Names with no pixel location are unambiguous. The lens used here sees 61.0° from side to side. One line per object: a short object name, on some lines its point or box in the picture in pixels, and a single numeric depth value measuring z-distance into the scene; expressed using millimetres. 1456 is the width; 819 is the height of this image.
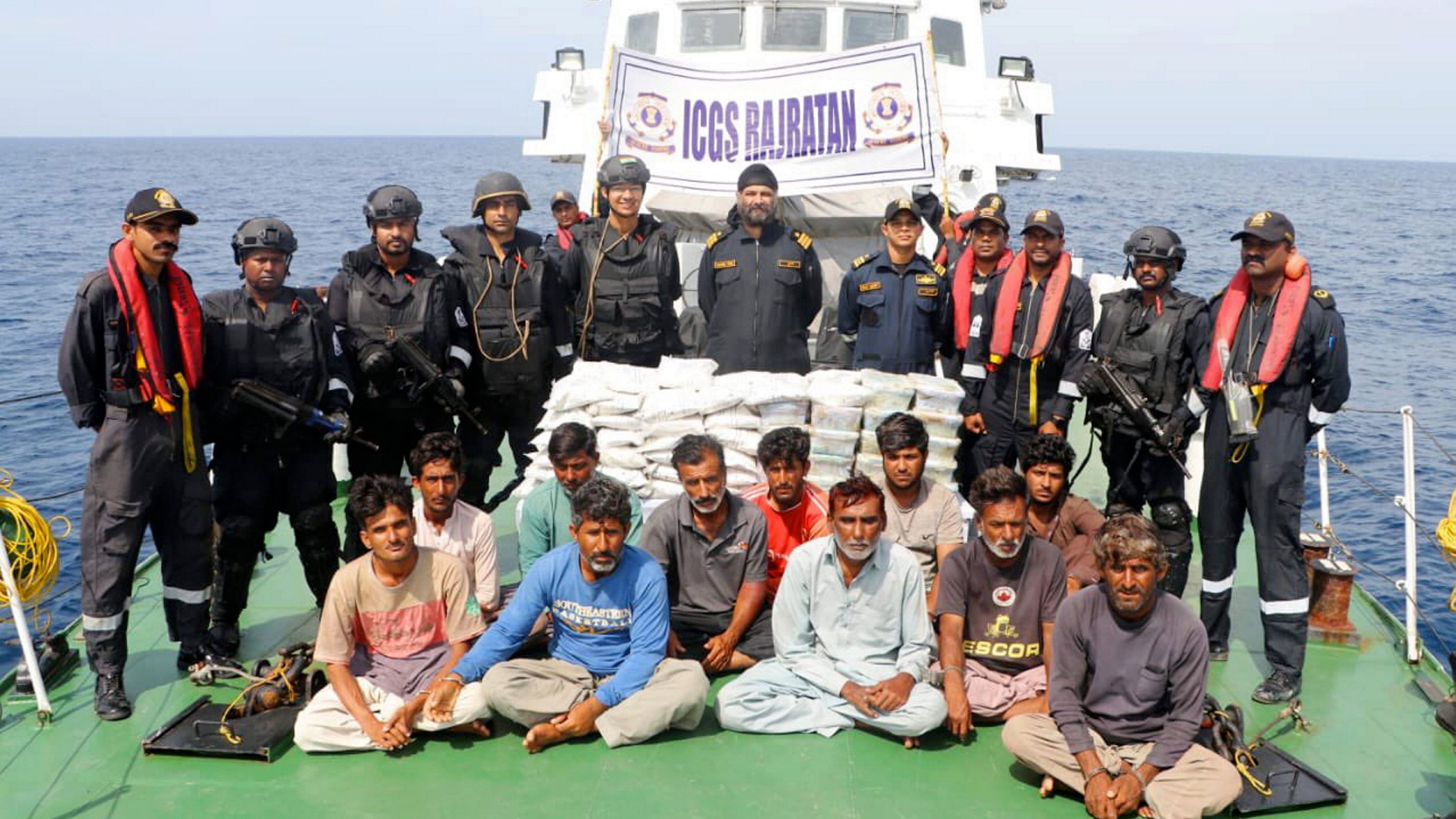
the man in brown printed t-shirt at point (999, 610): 5762
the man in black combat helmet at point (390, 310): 6855
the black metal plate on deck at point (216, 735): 5453
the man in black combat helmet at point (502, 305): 7371
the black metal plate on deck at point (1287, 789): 5078
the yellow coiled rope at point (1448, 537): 5148
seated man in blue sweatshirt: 5504
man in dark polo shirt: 6199
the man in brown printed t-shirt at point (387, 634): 5492
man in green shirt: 6379
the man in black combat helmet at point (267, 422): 6312
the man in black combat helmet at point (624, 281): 7766
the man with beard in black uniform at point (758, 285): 7711
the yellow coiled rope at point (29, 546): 6270
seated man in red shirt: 6301
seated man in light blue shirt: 5594
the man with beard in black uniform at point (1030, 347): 7043
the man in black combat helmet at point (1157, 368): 6566
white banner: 8984
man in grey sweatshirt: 4945
